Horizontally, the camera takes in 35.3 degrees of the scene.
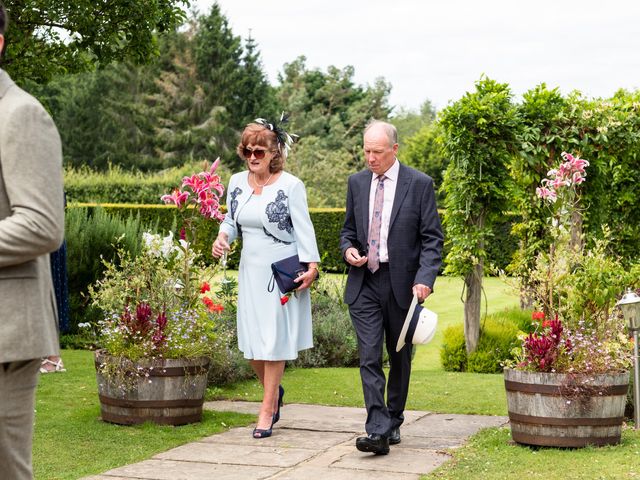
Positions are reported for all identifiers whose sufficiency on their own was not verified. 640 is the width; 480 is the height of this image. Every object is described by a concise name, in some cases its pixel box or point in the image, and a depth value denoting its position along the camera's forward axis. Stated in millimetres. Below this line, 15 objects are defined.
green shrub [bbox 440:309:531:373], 10586
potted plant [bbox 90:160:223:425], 6711
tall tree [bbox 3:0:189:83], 11008
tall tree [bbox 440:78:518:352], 10352
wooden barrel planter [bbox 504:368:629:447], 5938
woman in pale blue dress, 6562
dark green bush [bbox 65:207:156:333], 13023
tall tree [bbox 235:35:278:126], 50625
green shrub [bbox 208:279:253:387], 8158
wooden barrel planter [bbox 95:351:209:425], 6691
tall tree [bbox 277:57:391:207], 44594
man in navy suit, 6043
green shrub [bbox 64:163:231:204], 34969
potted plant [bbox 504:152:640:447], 5953
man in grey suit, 2557
